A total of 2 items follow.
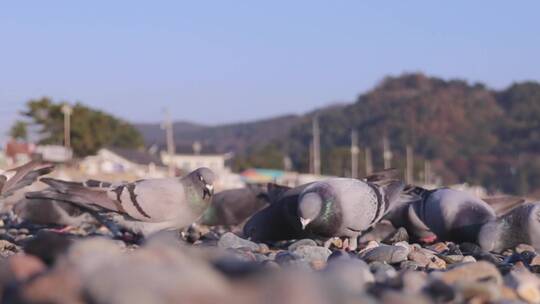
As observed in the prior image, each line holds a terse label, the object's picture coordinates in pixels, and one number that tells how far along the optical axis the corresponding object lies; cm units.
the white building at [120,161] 5341
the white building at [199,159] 7802
